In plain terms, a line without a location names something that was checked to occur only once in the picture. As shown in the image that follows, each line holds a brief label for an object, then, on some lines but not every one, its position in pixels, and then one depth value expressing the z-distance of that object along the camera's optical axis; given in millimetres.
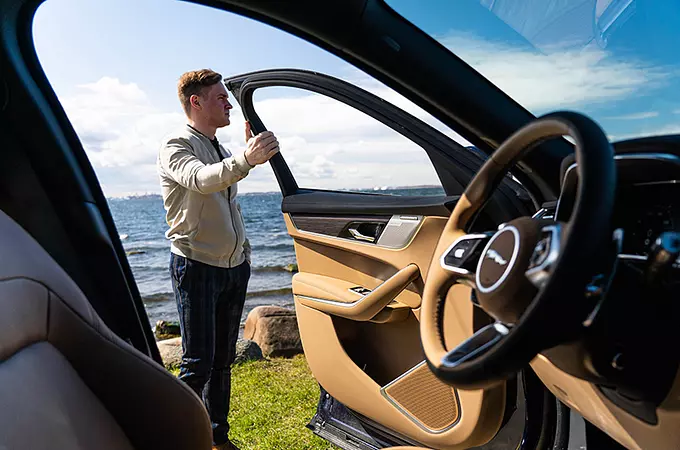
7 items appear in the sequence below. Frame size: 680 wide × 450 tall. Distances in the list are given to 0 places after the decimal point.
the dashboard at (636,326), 933
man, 2398
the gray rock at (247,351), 4560
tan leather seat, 870
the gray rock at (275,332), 4977
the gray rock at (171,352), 4648
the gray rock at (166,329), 7617
